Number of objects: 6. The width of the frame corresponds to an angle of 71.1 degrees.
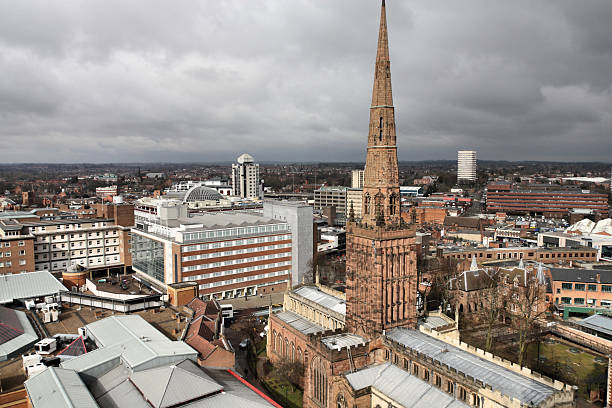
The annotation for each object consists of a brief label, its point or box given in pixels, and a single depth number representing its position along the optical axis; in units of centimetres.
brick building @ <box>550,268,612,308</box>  8199
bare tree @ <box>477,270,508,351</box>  7538
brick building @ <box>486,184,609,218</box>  19488
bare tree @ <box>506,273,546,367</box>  6950
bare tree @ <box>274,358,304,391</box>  5594
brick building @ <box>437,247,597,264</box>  11081
